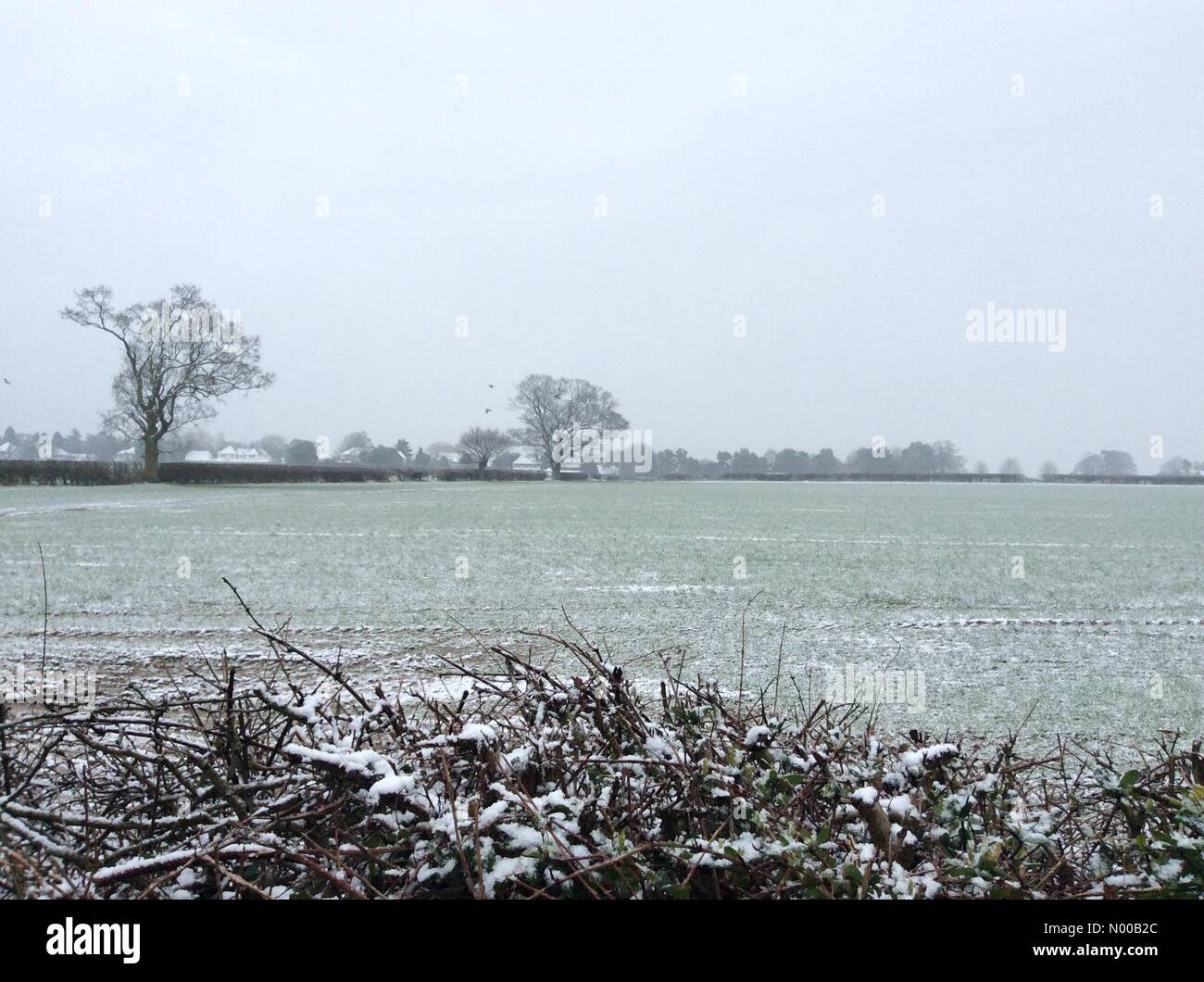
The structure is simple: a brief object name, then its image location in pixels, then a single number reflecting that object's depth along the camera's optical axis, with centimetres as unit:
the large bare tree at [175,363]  5262
